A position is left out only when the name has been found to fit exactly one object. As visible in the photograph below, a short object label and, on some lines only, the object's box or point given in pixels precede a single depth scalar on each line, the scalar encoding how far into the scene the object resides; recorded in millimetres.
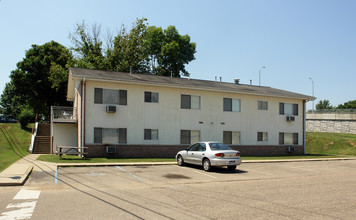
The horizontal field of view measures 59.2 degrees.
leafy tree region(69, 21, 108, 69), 43125
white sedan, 15570
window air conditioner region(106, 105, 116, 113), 22375
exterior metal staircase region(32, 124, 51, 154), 27781
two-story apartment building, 22516
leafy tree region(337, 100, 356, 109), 104800
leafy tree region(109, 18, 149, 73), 44625
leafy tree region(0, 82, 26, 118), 79188
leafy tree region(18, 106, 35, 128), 42906
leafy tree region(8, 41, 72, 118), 43250
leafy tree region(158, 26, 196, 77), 51500
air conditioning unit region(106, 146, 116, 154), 22244
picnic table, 20266
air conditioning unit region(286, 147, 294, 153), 30172
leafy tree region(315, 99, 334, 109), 104006
